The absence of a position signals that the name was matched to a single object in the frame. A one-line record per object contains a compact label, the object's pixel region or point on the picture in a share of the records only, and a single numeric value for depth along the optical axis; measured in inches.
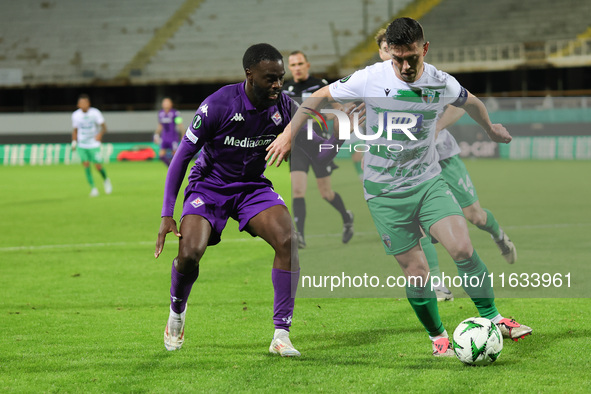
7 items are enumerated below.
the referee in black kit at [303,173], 442.3
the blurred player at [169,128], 1605.6
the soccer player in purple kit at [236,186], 358.9
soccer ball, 328.2
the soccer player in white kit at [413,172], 349.1
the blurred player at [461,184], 380.2
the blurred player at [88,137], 1328.7
